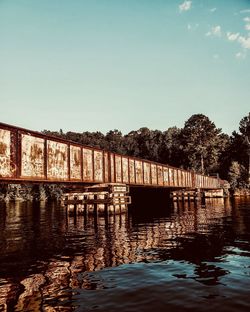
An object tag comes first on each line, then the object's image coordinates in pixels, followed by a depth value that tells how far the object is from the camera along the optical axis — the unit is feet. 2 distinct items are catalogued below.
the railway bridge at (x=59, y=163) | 44.01
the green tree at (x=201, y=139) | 255.09
